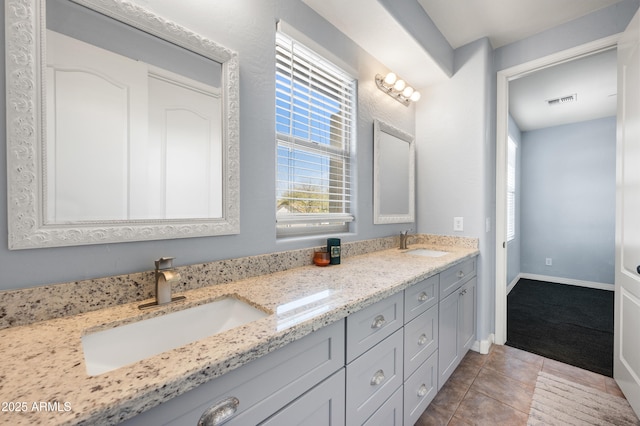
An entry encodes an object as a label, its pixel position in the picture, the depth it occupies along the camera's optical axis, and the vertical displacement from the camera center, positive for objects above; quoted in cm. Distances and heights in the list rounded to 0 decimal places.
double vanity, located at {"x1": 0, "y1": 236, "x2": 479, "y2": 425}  50 -36
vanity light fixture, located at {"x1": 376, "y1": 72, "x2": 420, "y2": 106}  208 +102
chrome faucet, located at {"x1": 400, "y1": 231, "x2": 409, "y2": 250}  215 -23
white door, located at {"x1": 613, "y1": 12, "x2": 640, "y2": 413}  149 -6
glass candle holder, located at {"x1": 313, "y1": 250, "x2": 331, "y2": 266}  151 -27
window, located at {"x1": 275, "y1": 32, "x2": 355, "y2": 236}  148 +44
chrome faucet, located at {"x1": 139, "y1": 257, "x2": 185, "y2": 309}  89 -23
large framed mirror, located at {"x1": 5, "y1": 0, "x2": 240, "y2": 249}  75 +29
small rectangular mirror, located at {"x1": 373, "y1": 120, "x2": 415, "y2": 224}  202 +31
